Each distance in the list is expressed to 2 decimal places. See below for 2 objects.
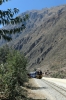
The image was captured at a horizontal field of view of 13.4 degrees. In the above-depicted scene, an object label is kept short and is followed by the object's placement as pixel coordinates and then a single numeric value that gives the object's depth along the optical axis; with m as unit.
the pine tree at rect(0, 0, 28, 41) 10.94
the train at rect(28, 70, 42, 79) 71.53
